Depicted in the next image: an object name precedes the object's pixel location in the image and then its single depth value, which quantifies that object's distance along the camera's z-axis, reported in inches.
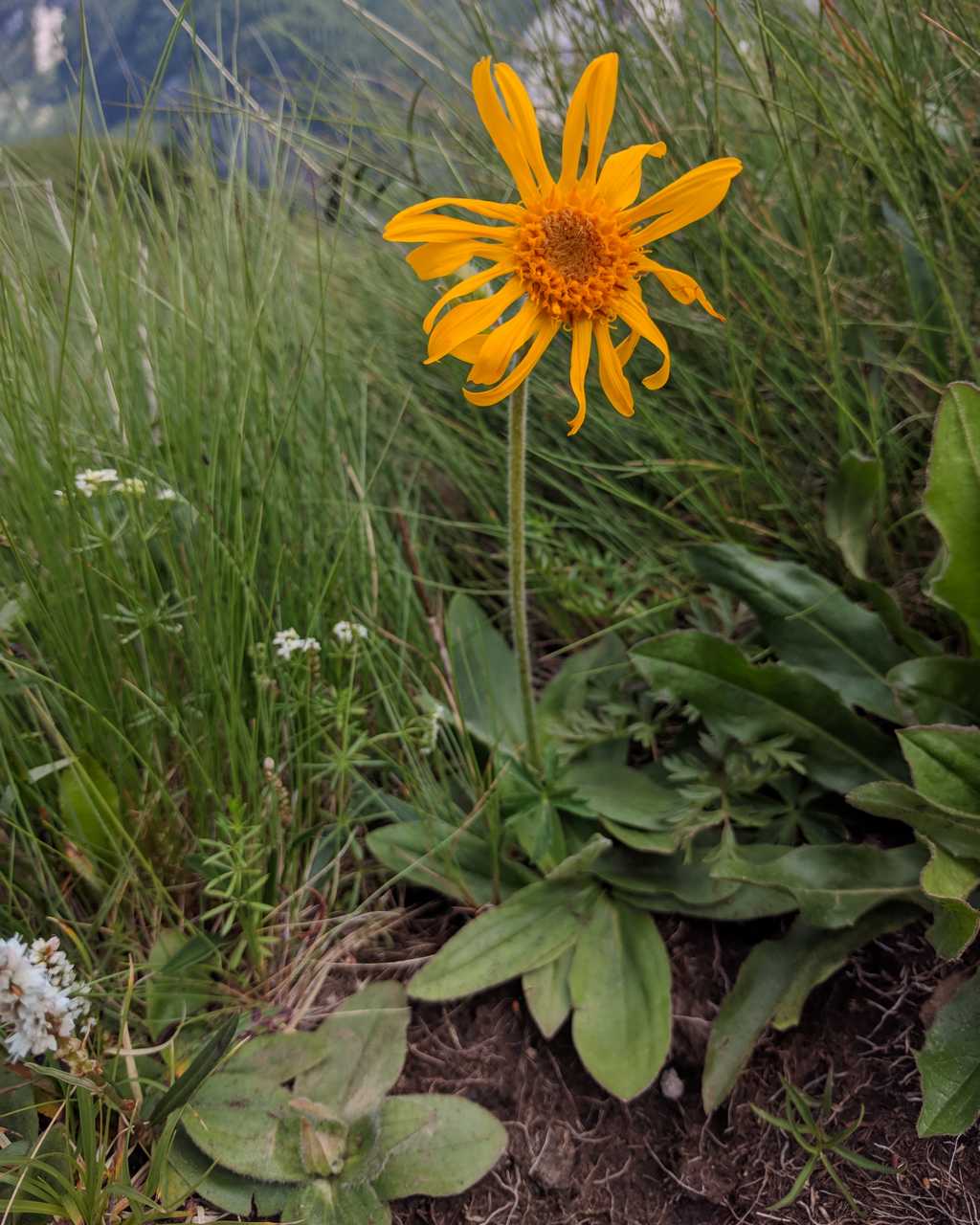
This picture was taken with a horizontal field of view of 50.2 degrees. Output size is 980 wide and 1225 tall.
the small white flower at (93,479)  10.3
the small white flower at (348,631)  11.0
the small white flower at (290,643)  10.4
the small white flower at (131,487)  10.2
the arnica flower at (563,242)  7.6
